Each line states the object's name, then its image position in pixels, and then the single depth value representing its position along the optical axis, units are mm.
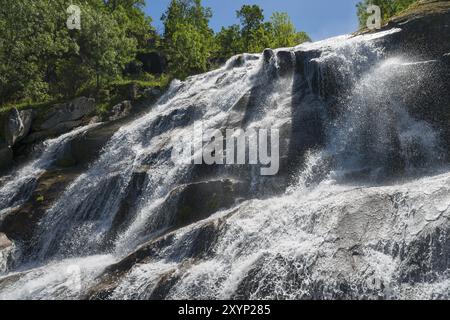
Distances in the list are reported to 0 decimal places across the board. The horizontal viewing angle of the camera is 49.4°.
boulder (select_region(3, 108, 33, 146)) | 32750
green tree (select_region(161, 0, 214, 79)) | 47281
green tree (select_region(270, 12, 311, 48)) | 70625
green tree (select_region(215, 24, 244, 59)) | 63397
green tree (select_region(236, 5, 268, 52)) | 62531
